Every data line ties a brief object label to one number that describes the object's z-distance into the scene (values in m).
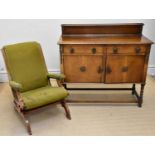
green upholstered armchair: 2.25
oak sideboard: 2.47
